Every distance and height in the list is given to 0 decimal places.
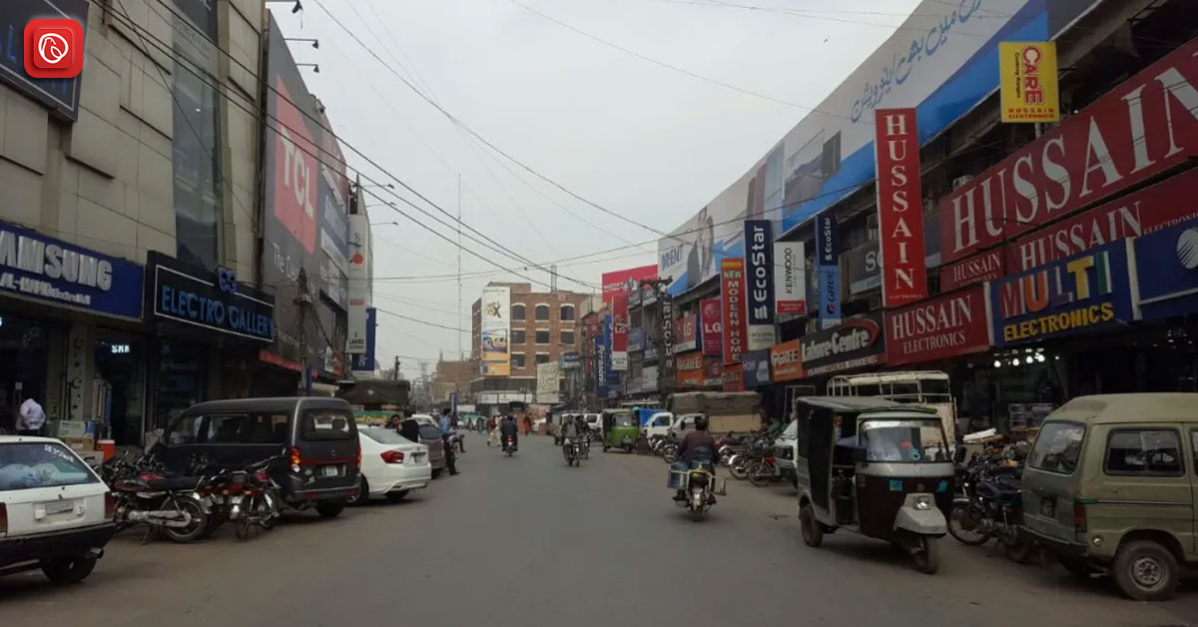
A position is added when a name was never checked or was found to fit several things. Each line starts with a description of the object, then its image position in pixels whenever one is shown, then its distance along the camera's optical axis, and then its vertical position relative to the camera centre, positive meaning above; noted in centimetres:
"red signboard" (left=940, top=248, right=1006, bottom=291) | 2258 +328
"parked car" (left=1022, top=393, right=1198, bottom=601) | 807 -94
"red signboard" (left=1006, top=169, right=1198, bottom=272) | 1536 +330
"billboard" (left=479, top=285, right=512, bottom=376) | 12044 +920
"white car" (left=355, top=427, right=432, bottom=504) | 1641 -123
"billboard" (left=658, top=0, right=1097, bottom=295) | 2569 +1067
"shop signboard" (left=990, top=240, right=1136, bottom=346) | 1576 +184
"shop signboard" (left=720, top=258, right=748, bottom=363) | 4544 +495
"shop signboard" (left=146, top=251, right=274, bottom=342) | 1956 +255
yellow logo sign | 2128 +744
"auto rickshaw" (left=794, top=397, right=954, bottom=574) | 970 -94
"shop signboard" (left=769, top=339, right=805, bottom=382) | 3541 +138
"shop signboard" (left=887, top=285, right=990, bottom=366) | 2116 +168
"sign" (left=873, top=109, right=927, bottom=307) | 2577 +531
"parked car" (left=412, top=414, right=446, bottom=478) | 2329 -118
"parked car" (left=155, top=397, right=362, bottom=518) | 1344 -60
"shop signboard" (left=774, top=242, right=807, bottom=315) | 3900 +492
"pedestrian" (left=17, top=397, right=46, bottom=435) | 1689 -27
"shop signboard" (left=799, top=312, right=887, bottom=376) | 2766 +160
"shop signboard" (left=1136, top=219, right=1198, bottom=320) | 1399 +193
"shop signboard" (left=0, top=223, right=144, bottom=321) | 1466 +235
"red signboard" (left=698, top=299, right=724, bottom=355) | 5206 +410
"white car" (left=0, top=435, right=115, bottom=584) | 785 -99
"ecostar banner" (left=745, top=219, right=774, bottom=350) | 4044 +557
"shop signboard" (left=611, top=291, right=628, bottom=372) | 7669 +504
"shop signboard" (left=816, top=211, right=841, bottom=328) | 3509 +501
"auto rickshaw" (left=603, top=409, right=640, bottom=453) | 3962 -146
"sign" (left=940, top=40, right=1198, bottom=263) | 1623 +498
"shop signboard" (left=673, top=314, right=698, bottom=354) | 5916 +425
